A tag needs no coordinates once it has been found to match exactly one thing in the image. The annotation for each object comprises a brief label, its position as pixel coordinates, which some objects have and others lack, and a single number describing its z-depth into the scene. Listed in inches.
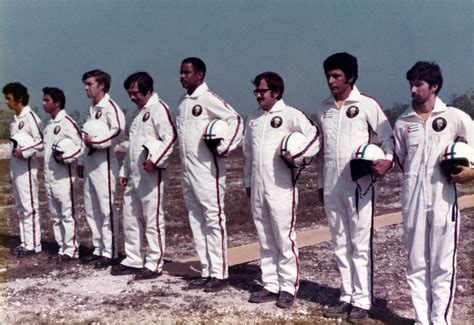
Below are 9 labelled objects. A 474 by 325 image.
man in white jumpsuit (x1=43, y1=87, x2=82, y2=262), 324.8
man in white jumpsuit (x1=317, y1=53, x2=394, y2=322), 214.2
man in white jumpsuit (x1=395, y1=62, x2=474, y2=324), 193.9
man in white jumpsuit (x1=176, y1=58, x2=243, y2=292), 256.4
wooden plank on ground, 300.0
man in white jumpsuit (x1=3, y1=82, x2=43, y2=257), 346.3
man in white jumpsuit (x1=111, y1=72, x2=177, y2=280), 273.0
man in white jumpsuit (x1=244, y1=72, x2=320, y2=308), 231.8
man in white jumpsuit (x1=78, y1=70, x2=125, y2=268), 304.2
